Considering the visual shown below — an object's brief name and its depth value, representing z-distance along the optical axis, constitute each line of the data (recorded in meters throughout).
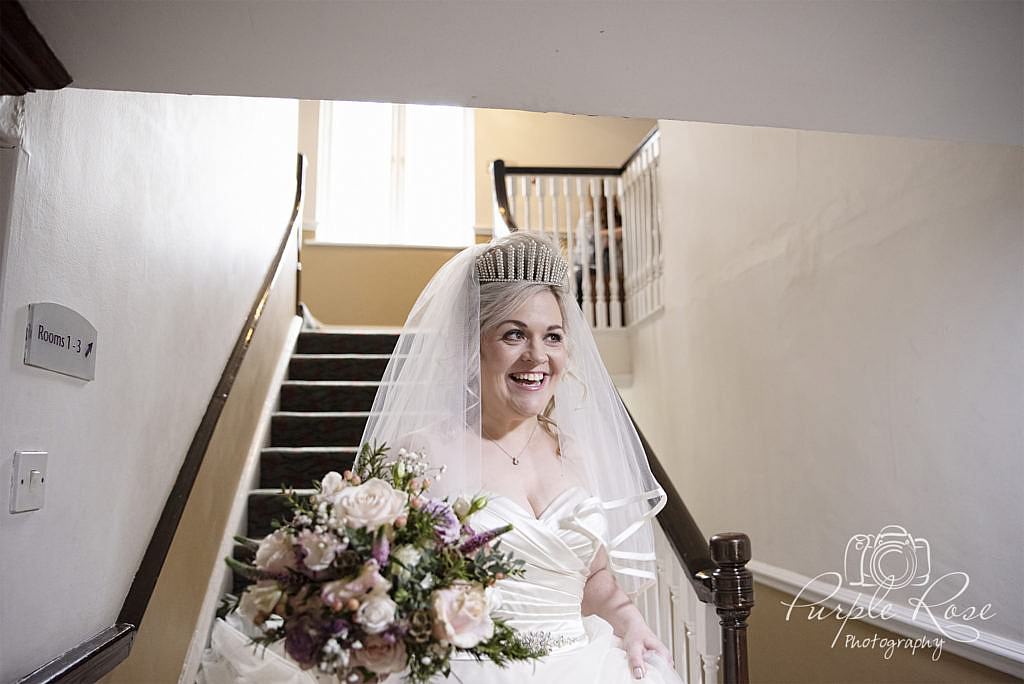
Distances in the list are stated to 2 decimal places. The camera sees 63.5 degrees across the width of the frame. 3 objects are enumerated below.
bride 1.84
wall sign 1.47
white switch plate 1.42
